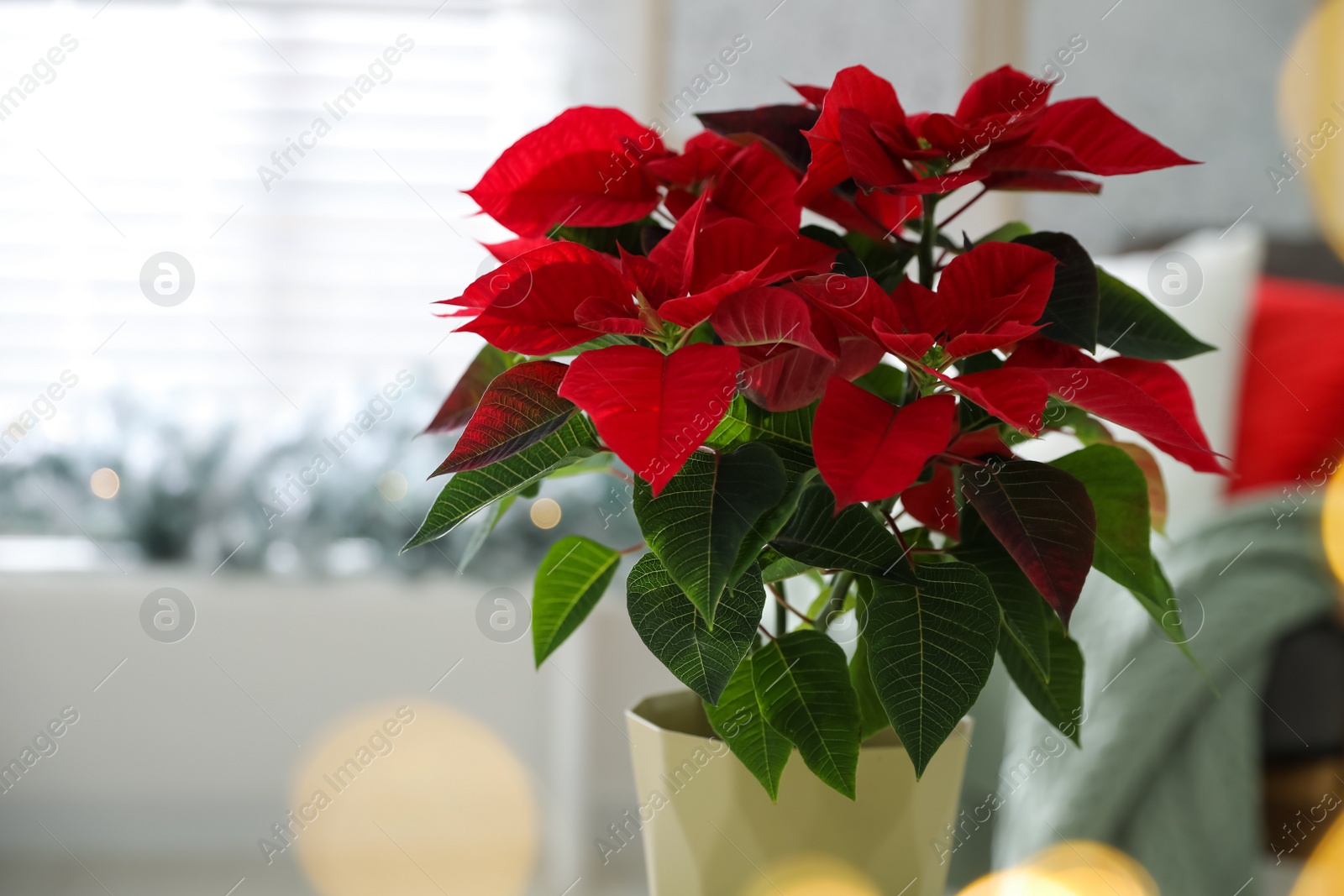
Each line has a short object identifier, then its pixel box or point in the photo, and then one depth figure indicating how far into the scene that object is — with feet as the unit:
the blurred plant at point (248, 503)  15.78
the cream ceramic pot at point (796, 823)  4.67
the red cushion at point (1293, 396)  12.00
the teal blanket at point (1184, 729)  8.06
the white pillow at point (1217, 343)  11.85
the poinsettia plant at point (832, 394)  4.37
